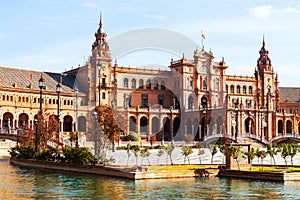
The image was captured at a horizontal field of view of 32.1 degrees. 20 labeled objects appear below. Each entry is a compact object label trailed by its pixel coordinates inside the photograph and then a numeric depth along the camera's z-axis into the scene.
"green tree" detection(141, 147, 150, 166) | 47.49
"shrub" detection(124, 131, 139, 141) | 94.88
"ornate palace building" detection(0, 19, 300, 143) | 101.12
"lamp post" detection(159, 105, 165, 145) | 105.91
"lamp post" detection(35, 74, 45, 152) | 50.11
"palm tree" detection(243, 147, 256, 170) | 44.56
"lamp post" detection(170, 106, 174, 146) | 109.60
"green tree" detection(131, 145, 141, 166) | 49.14
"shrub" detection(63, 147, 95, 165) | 46.84
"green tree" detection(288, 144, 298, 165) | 46.94
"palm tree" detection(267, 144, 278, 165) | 47.62
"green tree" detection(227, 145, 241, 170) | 44.19
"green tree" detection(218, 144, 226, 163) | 46.38
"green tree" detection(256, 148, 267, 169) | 45.70
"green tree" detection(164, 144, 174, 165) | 51.10
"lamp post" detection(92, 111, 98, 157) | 49.72
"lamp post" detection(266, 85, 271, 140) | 107.25
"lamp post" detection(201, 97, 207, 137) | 116.84
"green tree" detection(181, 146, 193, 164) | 49.49
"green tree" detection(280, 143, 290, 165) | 46.88
